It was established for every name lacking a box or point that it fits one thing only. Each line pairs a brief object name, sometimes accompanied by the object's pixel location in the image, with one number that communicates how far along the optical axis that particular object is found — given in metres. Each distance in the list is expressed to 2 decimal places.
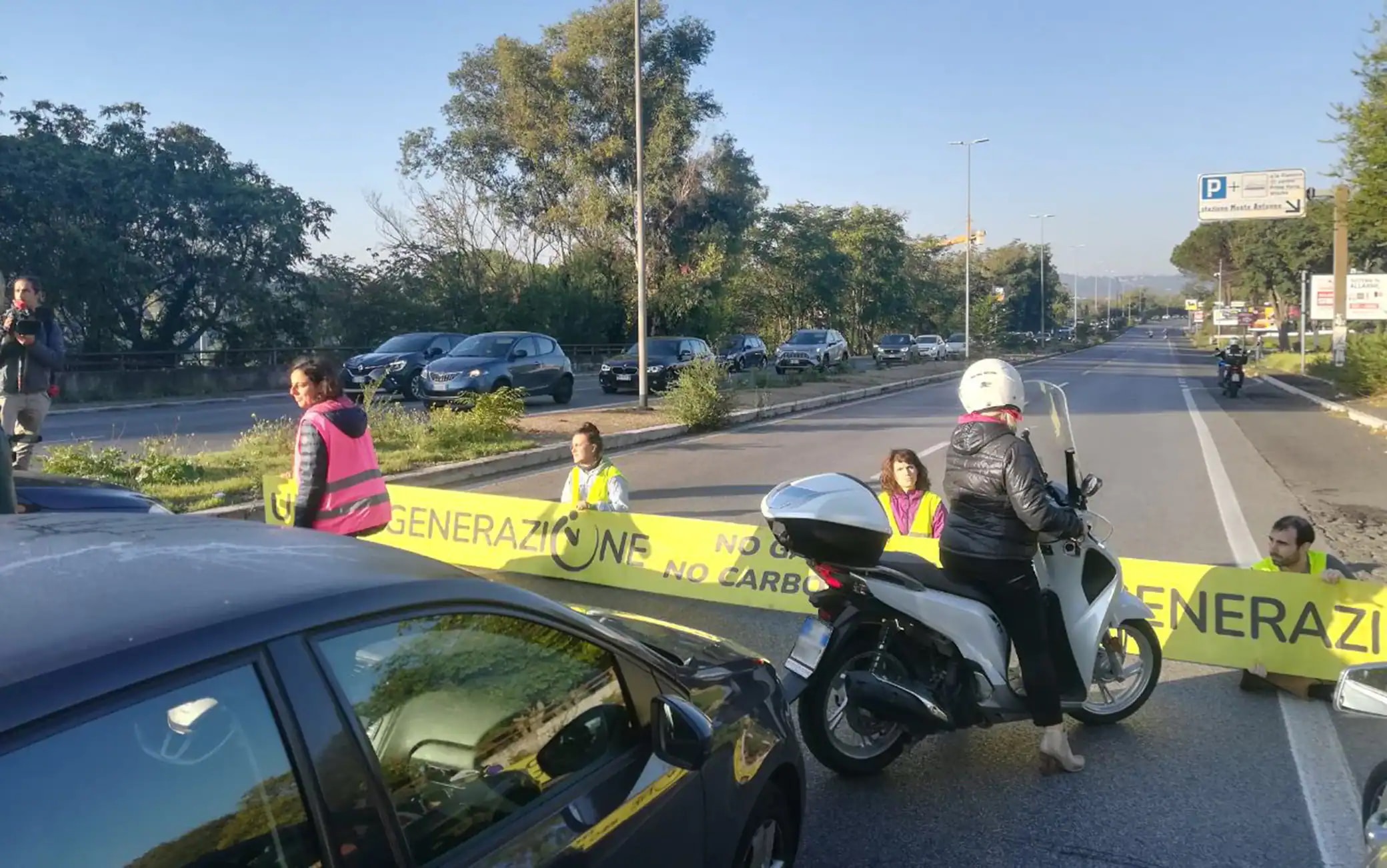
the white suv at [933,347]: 54.88
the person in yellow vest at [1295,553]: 6.05
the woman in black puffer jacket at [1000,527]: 4.36
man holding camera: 8.54
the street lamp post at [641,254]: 20.62
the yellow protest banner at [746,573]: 5.63
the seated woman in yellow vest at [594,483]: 7.90
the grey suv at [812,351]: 38.47
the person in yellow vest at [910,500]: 7.18
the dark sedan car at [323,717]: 1.72
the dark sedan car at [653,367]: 28.91
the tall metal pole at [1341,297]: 31.52
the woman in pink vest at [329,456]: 5.43
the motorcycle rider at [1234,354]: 28.11
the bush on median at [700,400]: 19.31
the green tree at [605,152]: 44.22
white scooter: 4.31
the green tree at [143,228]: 27.58
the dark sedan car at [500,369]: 21.64
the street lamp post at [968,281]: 47.91
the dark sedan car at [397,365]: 25.38
